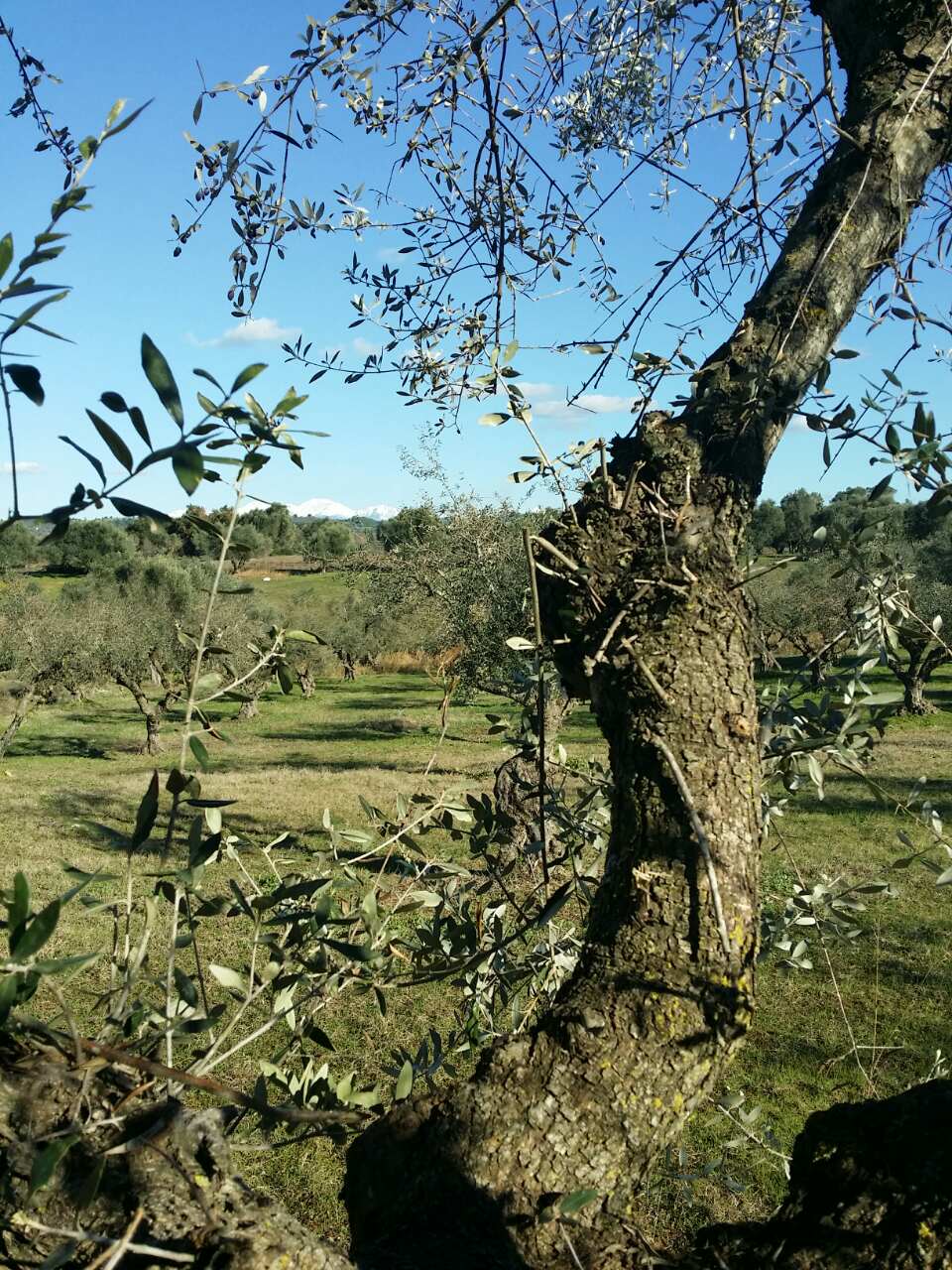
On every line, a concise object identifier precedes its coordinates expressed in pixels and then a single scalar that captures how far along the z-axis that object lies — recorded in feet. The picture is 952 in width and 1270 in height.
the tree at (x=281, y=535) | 197.26
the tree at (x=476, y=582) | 49.96
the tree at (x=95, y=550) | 137.88
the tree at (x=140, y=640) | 91.76
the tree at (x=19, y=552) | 96.23
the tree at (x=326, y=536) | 205.26
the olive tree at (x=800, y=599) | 92.32
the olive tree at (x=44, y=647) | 84.53
